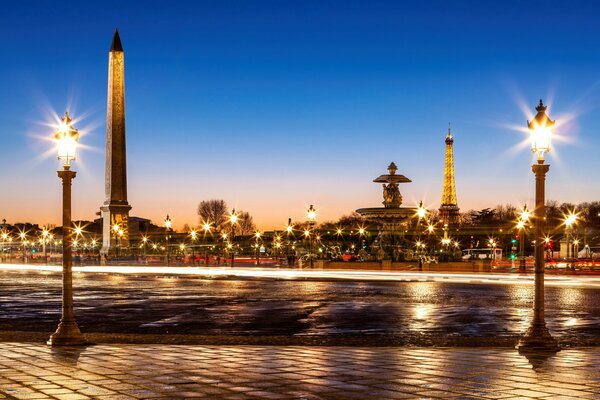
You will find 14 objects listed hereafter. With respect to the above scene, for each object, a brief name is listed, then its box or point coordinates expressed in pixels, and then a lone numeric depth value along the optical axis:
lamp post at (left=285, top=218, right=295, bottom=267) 66.44
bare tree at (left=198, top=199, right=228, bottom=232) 164.00
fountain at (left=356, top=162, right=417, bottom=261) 52.84
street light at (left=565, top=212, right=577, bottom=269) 76.75
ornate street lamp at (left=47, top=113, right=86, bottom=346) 13.61
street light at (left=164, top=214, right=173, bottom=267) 75.88
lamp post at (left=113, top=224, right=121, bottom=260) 77.32
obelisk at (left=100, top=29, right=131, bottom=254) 67.12
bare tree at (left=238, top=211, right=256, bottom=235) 177.50
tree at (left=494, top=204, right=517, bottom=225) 176.32
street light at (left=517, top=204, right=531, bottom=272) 51.06
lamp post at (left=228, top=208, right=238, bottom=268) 70.34
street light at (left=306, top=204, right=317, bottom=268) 56.24
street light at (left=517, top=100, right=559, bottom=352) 13.08
